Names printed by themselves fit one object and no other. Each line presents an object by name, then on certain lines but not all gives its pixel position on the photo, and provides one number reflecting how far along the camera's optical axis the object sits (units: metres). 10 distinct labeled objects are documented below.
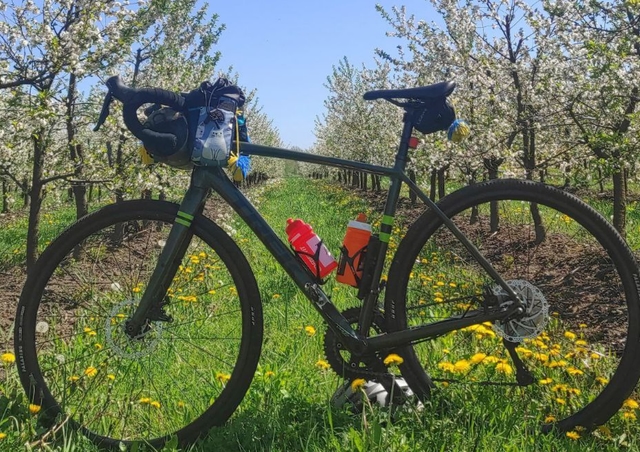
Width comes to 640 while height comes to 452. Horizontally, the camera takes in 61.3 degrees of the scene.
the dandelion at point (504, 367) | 2.43
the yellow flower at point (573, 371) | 2.59
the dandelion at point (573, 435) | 2.24
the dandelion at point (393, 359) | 2.42
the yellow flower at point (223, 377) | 2.52
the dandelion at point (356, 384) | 2.35
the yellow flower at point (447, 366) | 2.44
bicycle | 2.42
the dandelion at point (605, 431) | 2.34
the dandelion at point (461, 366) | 2.34
